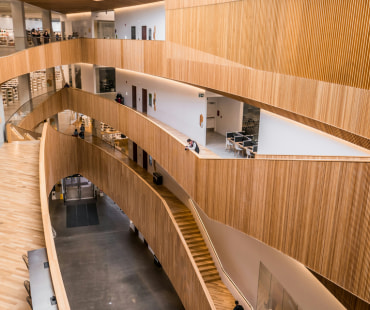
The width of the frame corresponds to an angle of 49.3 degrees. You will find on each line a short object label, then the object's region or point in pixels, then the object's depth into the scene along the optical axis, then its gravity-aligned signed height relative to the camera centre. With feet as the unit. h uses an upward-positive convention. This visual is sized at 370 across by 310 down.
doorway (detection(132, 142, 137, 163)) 81.55 -21.90
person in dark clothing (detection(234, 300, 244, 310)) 46.91 -29.60
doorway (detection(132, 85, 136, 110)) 79.56 -10.58
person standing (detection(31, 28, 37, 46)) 68.50 -0.14
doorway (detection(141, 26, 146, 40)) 70.72 +1.47
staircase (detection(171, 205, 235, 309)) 50.08 -28.60
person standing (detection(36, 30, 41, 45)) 69.92 +0.04
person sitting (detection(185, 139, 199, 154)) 47.22 -11.94
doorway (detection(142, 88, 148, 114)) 75.15 -10.69
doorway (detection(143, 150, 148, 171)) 77.34 -22.10
